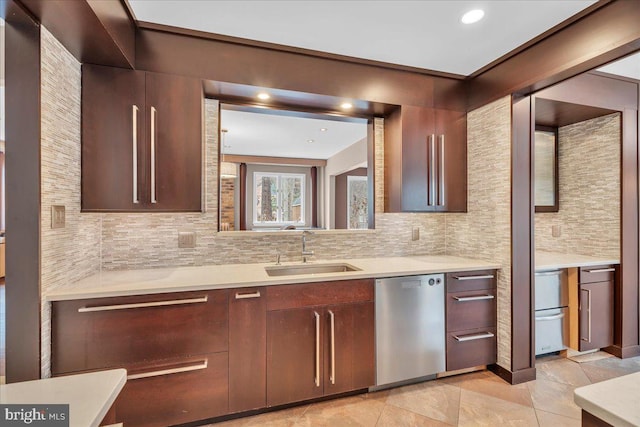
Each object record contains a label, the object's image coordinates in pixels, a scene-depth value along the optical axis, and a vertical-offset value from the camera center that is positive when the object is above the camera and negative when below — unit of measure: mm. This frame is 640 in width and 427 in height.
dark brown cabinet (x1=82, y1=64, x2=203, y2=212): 1836 +467
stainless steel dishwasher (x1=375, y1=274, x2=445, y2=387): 2109 -795
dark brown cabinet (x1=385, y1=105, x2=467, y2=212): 2486 +458
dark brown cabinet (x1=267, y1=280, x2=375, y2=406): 1897 -799
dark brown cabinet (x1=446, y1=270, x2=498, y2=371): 2275 -784
